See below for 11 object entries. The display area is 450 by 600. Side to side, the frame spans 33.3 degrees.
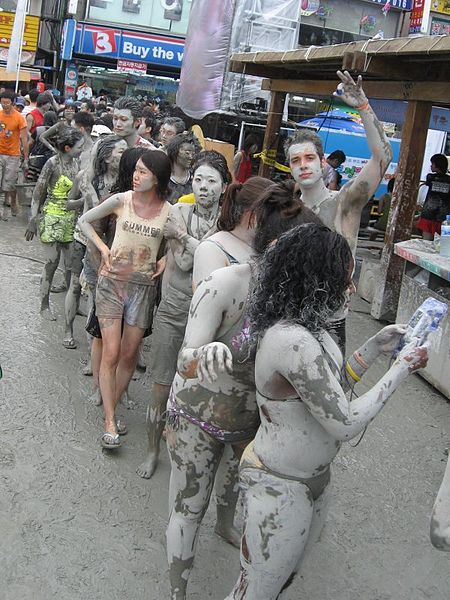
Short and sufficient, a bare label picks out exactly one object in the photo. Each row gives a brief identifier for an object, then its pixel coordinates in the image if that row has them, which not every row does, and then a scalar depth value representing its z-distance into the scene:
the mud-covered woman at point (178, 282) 4.14
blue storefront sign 27.91
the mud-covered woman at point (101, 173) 5.43
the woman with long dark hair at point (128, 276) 4.41
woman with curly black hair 2.27
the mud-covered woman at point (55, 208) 6.64
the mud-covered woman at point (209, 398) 2.69
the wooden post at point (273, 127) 11.09
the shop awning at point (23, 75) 17.92
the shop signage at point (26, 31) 27.42
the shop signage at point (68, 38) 27.00
